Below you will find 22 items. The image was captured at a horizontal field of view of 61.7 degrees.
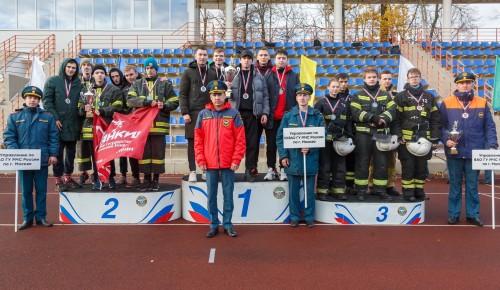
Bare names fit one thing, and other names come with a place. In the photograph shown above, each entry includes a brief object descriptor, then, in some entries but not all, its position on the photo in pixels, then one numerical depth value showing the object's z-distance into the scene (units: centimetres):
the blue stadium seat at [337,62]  1905
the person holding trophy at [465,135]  621
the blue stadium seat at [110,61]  1894
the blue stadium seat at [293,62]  1878
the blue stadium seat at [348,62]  1916
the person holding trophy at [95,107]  662
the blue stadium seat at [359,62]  1918
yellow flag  988
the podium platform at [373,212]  630
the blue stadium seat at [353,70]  1850
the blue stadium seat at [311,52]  2017
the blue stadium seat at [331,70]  1845
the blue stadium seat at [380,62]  1895
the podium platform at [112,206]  632
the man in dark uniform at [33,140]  598
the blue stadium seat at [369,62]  1908
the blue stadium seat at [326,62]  1900
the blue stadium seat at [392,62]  1884
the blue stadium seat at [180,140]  1343
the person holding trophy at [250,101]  638
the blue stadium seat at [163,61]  1860
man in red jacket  557
